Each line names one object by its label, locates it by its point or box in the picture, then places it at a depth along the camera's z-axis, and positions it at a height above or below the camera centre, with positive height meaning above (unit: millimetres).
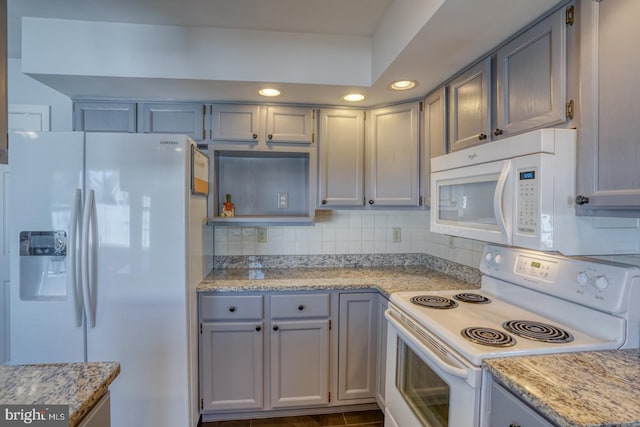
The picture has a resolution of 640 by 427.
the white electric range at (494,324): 1092 -457
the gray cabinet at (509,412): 863 -572
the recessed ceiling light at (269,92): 2125 +777
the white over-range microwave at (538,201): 1143 +35
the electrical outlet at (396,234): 2740 -209
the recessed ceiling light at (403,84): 2002 +786
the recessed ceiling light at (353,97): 2201 +777
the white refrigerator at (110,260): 1708 -276
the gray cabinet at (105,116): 2230 +635
